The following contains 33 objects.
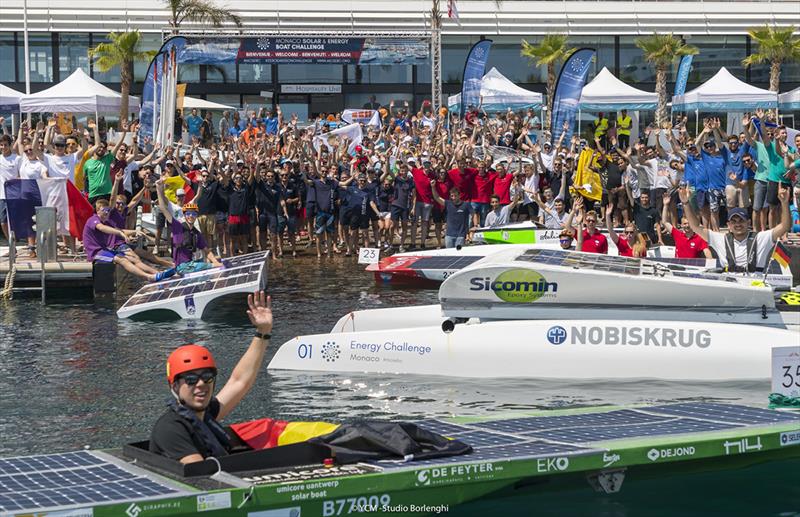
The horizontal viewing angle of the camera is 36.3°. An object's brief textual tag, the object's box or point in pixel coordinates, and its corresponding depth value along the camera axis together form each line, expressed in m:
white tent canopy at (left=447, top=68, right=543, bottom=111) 36.06
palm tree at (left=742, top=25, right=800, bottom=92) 45.38
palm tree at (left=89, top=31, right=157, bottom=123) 41.41
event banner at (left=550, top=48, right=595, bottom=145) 29.14
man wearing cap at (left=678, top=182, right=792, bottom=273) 14.33
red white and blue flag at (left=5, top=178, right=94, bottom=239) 20.45
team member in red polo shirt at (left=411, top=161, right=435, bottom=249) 25.25
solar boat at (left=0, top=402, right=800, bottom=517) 7.15
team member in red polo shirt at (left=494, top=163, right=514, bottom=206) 25.03
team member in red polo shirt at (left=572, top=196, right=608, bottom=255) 17.44
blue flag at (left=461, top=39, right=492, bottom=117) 33.62
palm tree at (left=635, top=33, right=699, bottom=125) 44.70
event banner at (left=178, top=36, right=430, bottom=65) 35.78
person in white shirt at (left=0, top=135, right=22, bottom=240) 20.75
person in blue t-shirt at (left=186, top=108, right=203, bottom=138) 34.06
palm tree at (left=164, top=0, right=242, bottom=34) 43.84
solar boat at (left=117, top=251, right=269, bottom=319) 17.22
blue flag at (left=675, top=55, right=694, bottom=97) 36.00
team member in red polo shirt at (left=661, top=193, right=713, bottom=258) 16.41
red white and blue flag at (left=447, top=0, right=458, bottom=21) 40.79
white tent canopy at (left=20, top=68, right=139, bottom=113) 30.19
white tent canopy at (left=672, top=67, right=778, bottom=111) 33.94
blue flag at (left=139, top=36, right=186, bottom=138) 28.31
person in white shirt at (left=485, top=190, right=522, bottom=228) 24.33
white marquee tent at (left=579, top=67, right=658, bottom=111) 35.16
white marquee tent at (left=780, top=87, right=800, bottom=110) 35.59
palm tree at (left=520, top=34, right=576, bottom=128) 44.75
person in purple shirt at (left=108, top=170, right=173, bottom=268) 19.92
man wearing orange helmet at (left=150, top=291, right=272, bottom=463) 7.63
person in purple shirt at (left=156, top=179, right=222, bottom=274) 19.25
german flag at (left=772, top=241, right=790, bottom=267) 15.35
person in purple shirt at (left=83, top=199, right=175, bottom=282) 19.69
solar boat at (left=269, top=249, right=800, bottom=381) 12.91
